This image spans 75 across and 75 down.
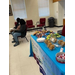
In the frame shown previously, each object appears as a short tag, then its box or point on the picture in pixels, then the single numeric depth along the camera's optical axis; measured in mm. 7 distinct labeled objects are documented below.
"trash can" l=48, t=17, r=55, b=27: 6029
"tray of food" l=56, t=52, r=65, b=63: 966
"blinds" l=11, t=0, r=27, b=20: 5456
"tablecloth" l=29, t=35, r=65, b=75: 941
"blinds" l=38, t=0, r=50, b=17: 5944
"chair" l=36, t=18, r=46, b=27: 5791
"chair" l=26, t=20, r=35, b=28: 5666
